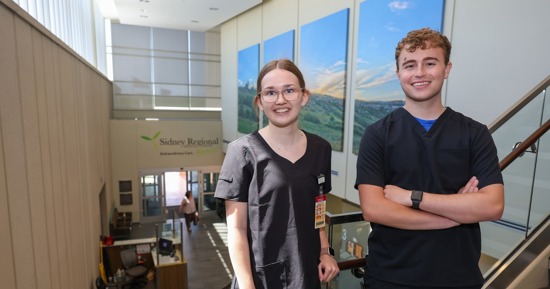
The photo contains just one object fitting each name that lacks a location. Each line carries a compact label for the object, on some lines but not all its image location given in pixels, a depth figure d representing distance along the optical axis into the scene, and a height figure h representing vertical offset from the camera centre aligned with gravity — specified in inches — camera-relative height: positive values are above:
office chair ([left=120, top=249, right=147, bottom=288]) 343.3 -169.9
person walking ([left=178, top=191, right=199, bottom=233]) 522.1 -162.6
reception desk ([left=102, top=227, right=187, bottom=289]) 333.4 -161.3
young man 62.5 -15.0
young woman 58.8 -16.0
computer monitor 353.7 -150.7
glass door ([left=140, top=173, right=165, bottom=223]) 581.6 -164.6
